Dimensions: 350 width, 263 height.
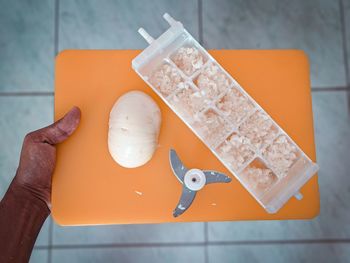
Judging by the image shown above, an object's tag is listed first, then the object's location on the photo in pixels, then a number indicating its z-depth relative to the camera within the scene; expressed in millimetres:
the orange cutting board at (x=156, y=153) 759
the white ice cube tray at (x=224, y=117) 701
